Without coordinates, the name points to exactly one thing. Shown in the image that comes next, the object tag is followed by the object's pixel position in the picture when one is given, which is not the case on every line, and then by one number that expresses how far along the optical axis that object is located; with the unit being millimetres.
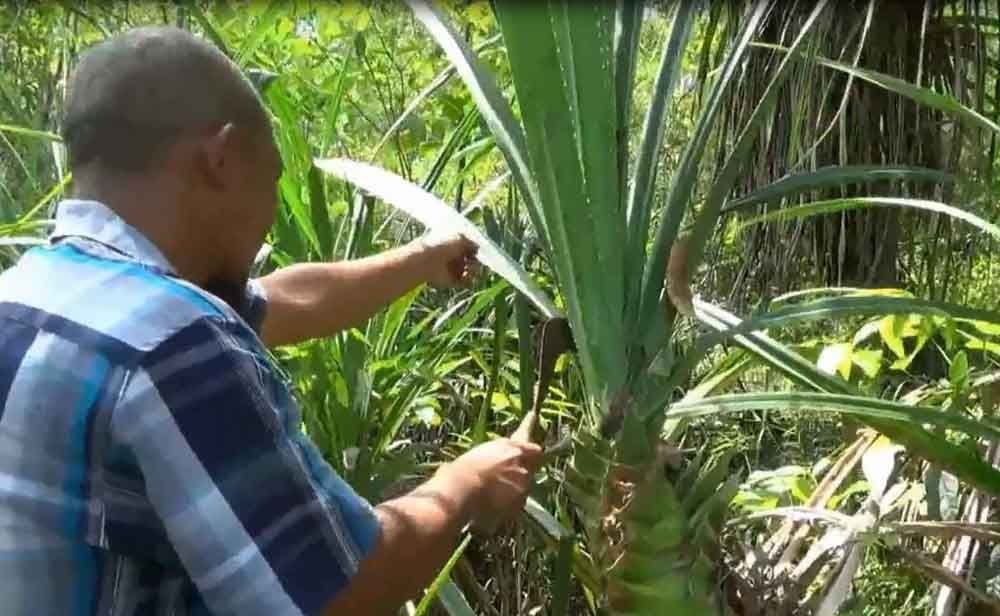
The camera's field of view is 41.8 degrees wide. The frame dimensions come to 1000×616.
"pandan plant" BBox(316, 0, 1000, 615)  1131
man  938
